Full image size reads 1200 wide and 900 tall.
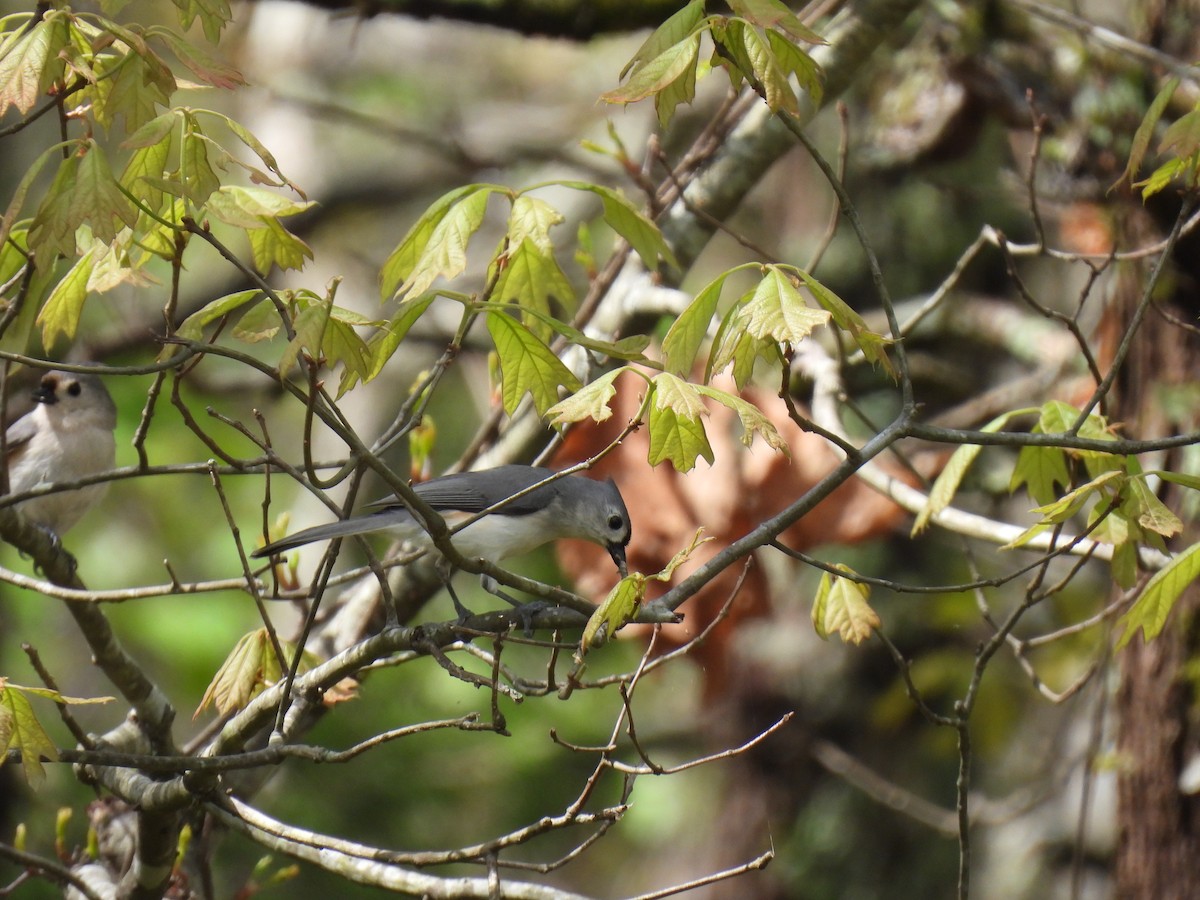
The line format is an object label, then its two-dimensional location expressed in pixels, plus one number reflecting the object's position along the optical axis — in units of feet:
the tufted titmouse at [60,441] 28.43
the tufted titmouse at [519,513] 22.89
